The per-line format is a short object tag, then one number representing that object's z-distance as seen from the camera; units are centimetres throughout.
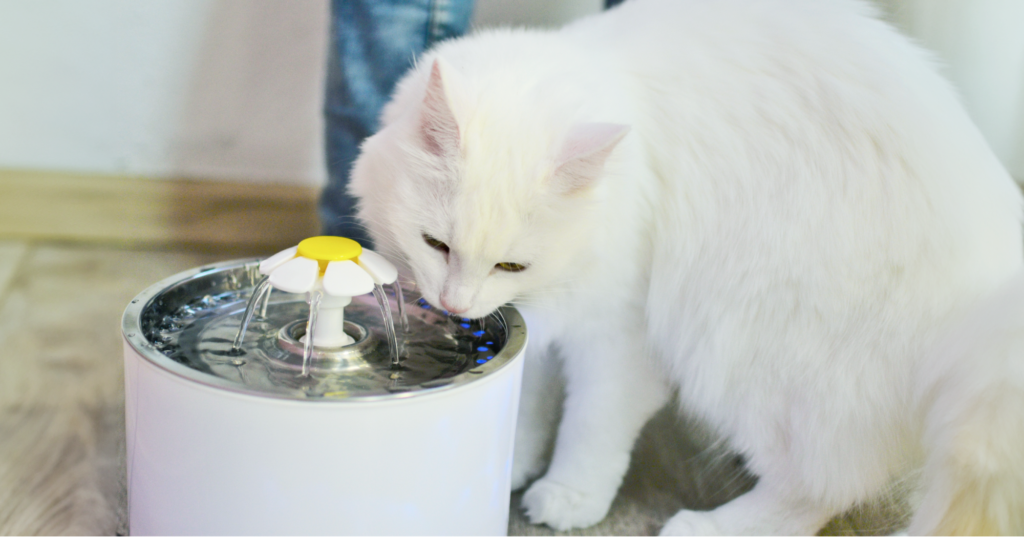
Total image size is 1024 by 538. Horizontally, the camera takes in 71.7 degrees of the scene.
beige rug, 96
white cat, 82
